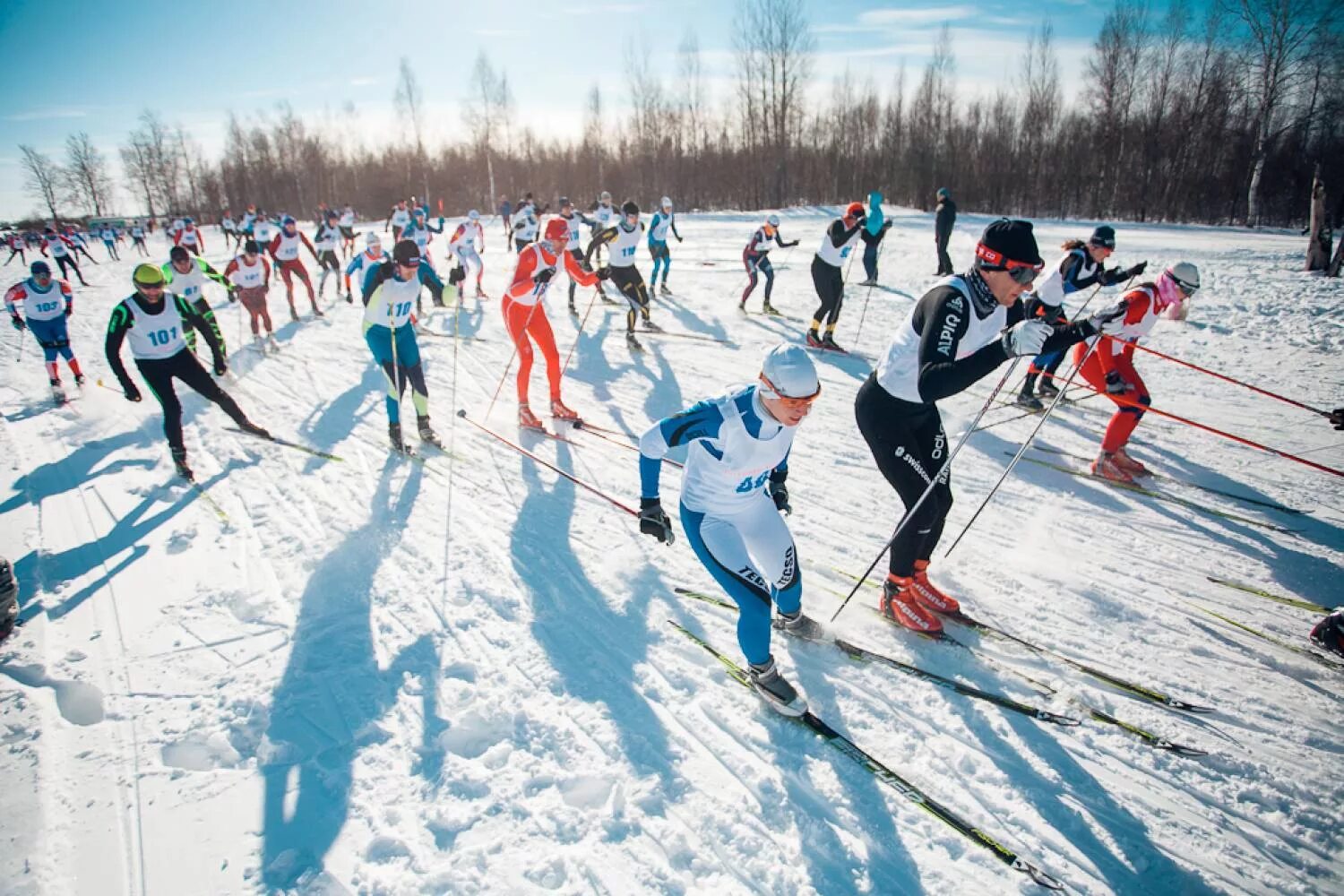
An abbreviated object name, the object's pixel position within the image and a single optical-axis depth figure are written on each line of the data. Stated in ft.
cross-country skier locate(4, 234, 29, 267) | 94.84
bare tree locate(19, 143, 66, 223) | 199.72
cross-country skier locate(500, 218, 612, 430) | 22.52
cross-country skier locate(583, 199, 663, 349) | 33.58
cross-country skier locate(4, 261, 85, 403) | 27.55
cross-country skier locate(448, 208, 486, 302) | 48.11
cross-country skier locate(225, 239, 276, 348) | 34.42
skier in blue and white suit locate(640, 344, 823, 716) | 9.41
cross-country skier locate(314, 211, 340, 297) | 50.11
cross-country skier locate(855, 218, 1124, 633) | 9.98
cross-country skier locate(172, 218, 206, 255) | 80.15
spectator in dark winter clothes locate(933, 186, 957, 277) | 45.23
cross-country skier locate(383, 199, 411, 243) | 56.75
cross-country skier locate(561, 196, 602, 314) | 39.78
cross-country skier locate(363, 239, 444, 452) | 20.39
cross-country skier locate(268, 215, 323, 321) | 42.24
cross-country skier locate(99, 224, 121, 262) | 100.73
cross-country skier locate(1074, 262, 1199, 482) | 18.61
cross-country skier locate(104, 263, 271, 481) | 19.11
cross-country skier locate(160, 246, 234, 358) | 29.27
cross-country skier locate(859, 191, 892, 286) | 42.57
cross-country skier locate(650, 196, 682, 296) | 45.19
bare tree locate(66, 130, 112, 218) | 202.90
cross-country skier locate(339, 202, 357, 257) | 81.25
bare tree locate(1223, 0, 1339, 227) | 75.25
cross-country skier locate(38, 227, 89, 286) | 67.77
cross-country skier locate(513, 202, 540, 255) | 59.31
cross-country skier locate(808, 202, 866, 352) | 31.30
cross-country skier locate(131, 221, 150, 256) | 110.63
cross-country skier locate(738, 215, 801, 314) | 39.24
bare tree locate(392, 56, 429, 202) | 164.14
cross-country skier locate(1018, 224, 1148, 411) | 20.42
